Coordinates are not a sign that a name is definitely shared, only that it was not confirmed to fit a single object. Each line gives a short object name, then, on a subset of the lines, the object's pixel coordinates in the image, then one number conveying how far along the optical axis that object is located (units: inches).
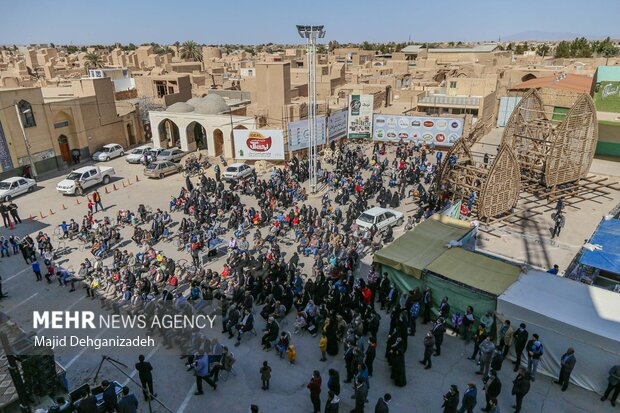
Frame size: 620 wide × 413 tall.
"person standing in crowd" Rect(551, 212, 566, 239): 757.9
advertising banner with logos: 1320.1
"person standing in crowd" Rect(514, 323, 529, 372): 426.9
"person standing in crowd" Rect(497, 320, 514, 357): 439.2
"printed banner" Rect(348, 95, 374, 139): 1381.6
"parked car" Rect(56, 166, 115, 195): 986.7
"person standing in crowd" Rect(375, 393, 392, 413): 338.6
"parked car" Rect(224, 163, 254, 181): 1051.9
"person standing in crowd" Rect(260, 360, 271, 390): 413.4
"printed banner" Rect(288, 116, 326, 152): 1198.3
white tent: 400.5
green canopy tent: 478.6
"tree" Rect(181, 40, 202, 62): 3270.2
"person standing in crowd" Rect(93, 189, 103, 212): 887.7
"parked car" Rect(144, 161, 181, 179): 1118.4
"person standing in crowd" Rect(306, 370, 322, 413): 375.9
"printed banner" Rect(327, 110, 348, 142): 1314.0
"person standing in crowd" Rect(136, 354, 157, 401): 389.1
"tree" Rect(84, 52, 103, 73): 2593.5
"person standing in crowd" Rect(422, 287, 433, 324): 510.6
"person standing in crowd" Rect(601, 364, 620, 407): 384.8
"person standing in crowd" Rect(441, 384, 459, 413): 356.8
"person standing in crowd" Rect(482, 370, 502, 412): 371.9
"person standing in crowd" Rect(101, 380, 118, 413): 361.1
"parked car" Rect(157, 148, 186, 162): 1229.5
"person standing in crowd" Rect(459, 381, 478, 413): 354.3
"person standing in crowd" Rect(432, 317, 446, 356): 446.3
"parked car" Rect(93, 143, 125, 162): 1289.4
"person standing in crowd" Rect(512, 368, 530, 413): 371.9
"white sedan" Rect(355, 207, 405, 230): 748.6
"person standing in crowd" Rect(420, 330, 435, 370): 432.5
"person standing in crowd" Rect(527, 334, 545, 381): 410.3
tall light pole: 848.9
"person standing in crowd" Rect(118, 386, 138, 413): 352.2
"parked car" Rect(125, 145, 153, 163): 1254.9
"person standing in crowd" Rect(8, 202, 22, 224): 823.1
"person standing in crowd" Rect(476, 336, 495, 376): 415.2
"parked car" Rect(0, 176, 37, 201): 968.1
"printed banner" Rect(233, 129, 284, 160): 1165.7
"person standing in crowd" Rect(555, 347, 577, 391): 397.7
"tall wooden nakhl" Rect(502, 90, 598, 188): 872.9
